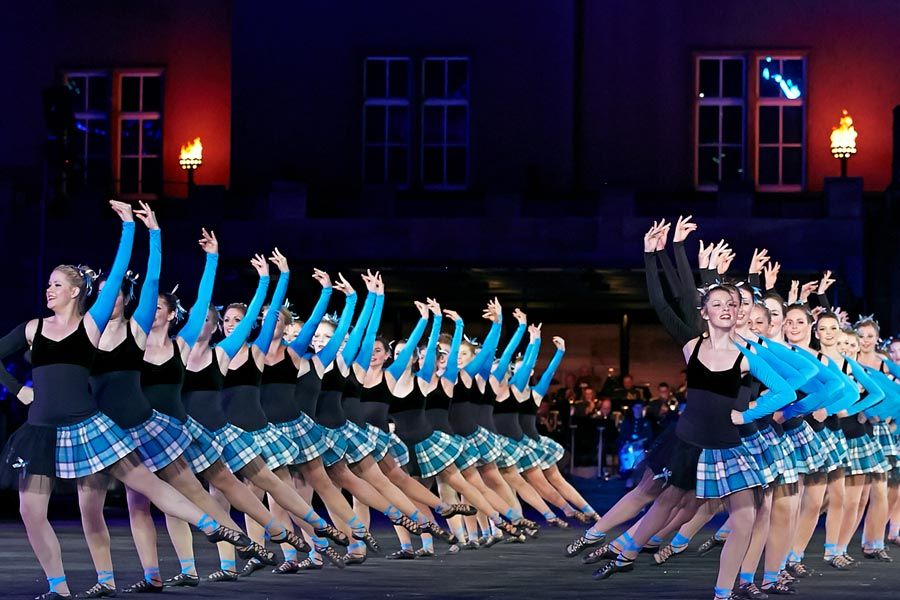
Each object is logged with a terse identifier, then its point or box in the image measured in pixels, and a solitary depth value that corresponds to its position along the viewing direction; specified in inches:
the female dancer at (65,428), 398.0
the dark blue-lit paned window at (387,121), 1203.9
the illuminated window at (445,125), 1201.4
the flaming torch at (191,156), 1163.6
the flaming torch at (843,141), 1101.7
